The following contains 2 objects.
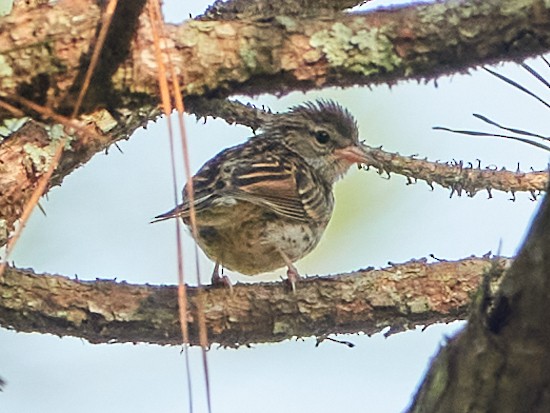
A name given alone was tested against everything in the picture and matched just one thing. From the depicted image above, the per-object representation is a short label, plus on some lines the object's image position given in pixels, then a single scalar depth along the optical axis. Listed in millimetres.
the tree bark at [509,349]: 2428
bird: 7316
